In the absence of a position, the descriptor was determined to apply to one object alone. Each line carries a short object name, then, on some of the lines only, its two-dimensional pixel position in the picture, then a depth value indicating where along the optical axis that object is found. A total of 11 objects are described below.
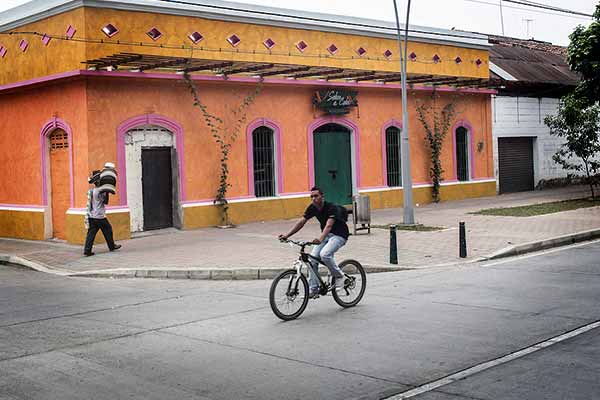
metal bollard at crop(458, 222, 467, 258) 15.28
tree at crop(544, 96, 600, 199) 27.86
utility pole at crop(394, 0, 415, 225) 20.58
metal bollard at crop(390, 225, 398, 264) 14.67
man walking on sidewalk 17.23
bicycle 9.81
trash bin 19.22
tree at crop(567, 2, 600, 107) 26.77
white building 32.41
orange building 19.55
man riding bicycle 10.39
